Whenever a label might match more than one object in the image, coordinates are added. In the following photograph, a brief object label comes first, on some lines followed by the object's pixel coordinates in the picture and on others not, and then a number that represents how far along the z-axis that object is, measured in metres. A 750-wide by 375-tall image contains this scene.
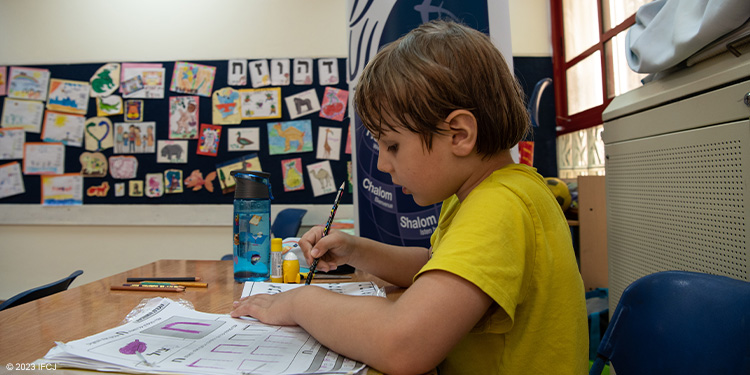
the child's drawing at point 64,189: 3.18
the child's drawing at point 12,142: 3.21
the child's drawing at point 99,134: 3.17
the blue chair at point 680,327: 0.57
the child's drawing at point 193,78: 3.16
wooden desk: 0.56
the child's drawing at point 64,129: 3.18
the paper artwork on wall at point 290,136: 3.15
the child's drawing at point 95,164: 3.17
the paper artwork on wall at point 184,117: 3.16
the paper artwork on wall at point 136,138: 3.17
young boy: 0.49
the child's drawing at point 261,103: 3.14
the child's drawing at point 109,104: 3.17
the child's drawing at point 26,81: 3.20
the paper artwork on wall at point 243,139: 3.15
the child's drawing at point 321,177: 3.14
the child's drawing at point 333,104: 3.14
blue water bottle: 0.99
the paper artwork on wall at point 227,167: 3.15
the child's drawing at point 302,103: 3.14
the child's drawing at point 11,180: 3.21
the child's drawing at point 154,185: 3.17
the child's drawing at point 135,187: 3.18
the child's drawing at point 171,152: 3.16
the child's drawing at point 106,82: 3.17
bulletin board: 3.15
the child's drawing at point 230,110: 3.15
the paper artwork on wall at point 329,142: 3.15
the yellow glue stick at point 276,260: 0.96
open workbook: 0.47
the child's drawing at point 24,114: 3.19
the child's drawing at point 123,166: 3.17
